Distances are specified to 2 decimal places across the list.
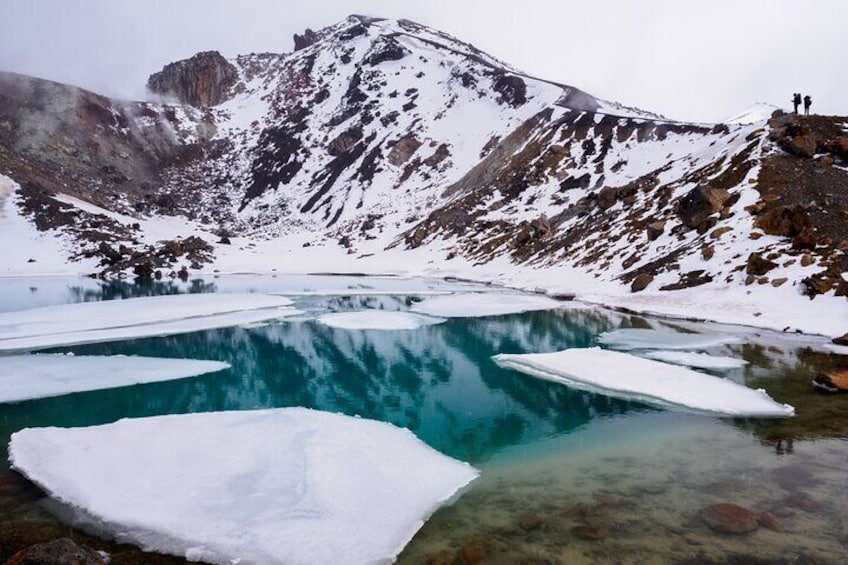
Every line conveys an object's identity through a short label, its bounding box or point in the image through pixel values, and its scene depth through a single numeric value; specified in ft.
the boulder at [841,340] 67.15
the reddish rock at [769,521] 27.27
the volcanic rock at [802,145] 115.75
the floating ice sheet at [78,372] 51.67
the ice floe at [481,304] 104.73
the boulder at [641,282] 107.43
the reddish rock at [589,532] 26.66
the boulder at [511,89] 341.64
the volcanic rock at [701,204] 114.93
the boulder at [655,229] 125.29
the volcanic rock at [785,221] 93.35
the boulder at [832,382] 50.08
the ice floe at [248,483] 25.58
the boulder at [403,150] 355.36
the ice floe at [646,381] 46.80
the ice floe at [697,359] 60.85
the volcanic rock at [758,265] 88.94
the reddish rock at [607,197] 169.48
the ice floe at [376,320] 88.69
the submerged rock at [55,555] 20.16
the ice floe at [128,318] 78.89
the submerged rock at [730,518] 27.35
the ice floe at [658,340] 71.77
